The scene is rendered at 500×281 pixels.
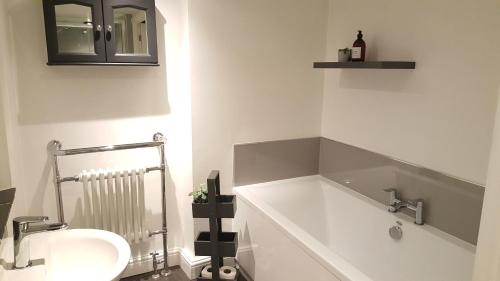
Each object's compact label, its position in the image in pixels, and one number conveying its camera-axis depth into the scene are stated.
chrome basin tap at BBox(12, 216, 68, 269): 1.23
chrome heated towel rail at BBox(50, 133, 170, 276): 2.06
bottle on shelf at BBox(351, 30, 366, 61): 2.18
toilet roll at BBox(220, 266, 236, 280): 2.20
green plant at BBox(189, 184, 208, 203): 2.10
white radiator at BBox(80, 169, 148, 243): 2.14
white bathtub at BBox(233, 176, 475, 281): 1.73
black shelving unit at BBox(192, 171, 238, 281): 2.06
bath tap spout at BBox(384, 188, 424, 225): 1.95
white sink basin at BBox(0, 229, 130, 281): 1.38
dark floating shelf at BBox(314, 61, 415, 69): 1.93
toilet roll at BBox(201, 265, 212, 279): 2.22
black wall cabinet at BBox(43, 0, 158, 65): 1.91
